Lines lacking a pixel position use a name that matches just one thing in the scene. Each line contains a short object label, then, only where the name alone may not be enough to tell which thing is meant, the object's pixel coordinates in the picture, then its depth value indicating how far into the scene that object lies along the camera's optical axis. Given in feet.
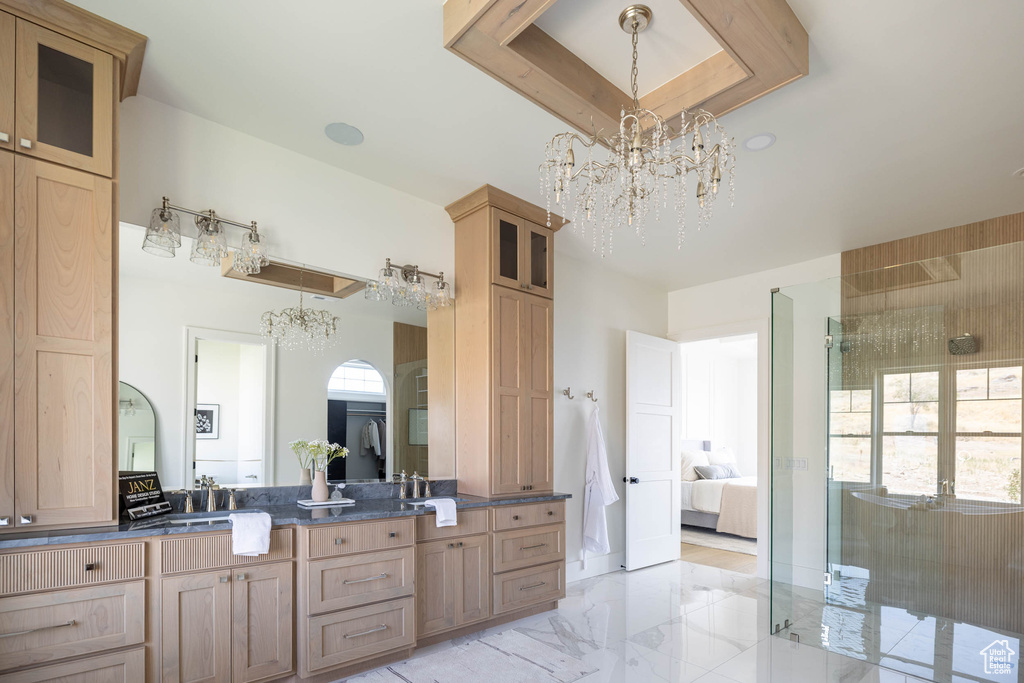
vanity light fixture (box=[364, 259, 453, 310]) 11.91
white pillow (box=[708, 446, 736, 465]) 26.07
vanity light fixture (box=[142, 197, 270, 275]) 9.08
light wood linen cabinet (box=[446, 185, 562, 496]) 12.25
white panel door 16.74
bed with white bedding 20.90
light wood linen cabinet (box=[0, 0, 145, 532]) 7.07
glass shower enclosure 9.36
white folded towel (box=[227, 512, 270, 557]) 8.29
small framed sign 8.34
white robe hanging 15.37
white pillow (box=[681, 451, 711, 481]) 23.97
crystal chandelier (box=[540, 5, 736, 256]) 6.76
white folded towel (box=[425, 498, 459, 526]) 10.63
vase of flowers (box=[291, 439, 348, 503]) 10.53
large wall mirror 9.16
